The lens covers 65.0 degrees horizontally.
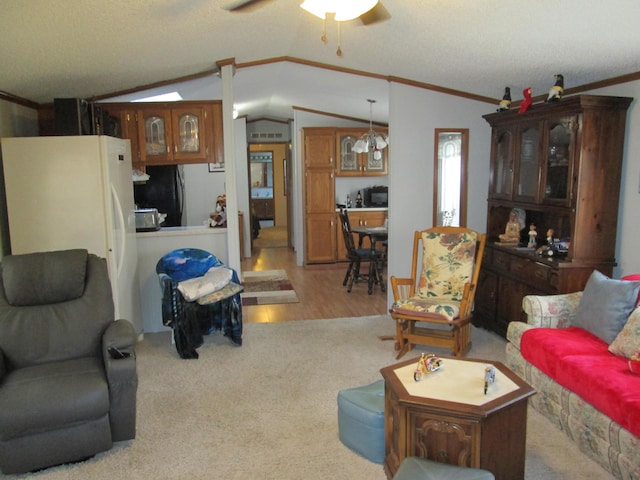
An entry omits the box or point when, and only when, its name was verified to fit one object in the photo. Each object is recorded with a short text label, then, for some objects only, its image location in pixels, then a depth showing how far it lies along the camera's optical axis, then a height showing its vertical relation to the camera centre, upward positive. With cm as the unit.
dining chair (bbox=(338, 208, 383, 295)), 623 -100
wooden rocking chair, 392 -97
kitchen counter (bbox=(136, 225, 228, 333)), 478 -68
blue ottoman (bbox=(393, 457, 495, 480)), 197 -118
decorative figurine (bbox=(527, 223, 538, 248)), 422 -52
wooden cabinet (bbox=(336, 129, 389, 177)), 762 +26
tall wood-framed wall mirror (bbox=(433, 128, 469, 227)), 512 +1
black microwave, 802 -34
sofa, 239 -104
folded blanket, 409 -88
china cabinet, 349 -11
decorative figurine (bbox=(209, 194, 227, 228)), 502 -42
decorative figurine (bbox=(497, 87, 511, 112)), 436 +64
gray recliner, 252 -105
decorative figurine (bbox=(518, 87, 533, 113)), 396 +59
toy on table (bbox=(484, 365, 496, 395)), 233 -95
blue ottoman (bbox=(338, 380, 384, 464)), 263 -130
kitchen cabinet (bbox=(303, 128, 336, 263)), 755 -28
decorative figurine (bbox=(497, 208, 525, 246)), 447 -48
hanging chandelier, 676 +47
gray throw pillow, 295 -79
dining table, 618 -78
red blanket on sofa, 236 -104
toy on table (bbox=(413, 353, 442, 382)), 247 -95
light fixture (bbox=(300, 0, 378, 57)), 215 +73
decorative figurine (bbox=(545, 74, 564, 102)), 363 +61
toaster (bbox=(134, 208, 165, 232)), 478 -40
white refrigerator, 383 -12
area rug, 593 -143
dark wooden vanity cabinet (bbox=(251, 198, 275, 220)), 1329 -83
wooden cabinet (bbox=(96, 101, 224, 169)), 465 +43
